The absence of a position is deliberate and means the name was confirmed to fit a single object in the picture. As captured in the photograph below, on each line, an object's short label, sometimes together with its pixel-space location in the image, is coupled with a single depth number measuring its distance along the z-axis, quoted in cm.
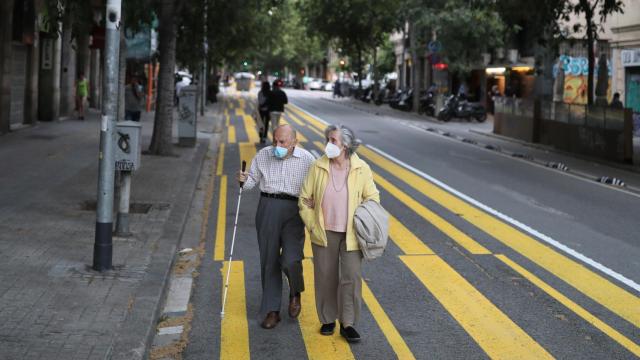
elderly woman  656
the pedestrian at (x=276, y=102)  2295
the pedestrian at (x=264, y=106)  2316
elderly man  697
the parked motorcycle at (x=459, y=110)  3978
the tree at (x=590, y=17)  2426
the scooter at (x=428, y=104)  4347
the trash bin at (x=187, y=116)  2209
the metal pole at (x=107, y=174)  823
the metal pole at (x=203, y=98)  3774
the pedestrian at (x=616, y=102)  2285
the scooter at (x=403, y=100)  4878
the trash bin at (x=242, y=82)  8871
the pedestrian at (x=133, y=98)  2295
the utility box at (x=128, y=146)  930
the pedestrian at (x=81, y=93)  3162
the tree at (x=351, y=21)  5578
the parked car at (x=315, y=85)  9575
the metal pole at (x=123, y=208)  1000
